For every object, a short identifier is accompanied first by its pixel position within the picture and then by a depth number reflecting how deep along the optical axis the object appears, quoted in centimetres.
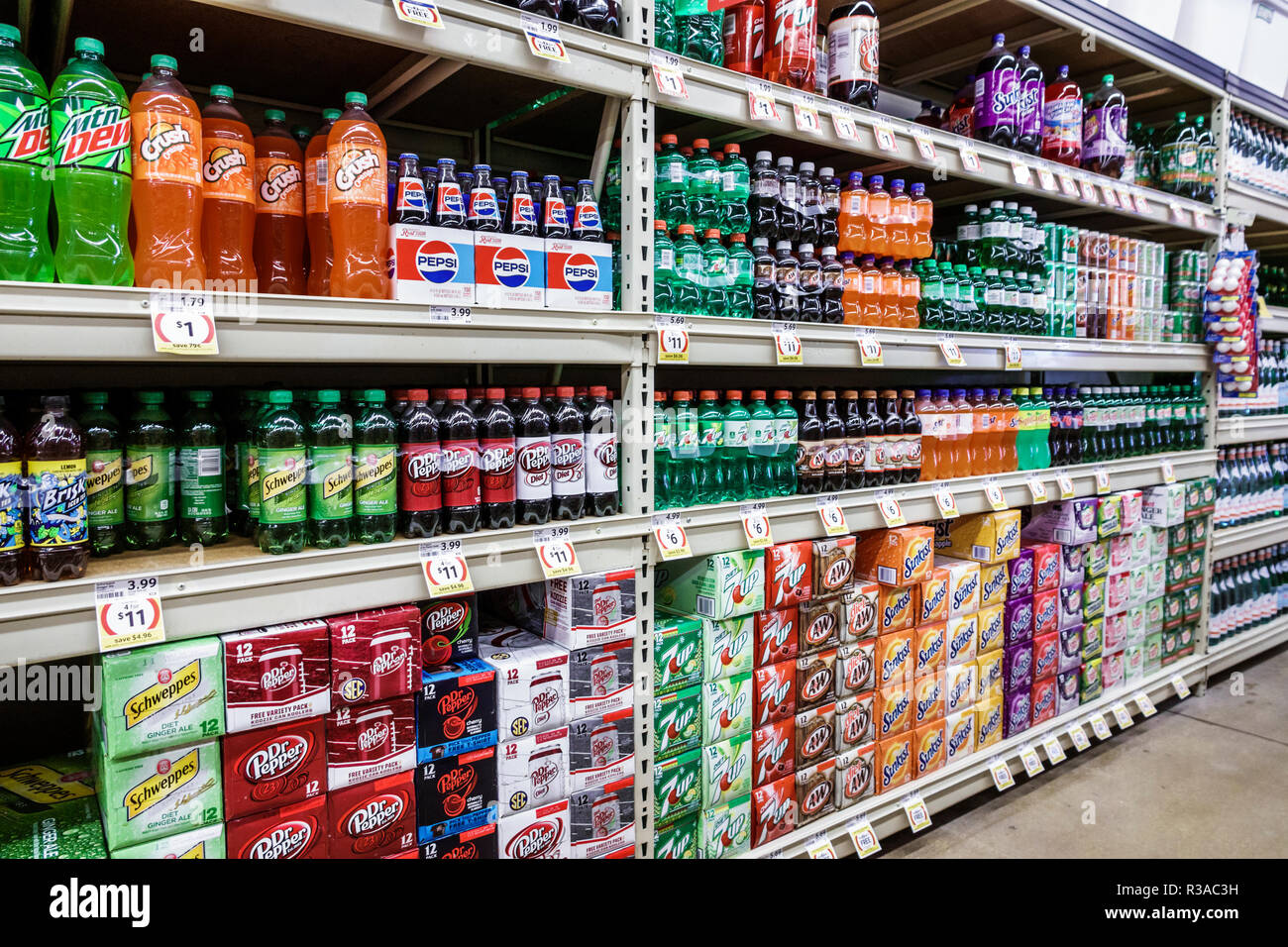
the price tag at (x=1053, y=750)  313
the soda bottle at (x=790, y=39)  231
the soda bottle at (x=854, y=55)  246
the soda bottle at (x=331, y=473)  166
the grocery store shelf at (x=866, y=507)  222
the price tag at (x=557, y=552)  188
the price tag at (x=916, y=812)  265
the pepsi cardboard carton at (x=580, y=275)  190
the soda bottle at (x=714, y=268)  222
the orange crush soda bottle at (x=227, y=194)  157
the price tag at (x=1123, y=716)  346
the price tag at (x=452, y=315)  171
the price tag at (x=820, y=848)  240
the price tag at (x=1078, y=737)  326
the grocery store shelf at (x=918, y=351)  217
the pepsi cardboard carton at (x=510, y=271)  180
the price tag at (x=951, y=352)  274
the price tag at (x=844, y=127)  235
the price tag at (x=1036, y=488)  308
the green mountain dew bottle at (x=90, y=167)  139
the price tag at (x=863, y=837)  249
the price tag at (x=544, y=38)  176
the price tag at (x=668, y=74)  198
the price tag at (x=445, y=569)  173
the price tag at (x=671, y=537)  209
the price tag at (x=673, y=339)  204
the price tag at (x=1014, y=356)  293
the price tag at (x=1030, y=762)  303
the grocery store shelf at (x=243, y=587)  135
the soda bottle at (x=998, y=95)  292
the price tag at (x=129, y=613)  140
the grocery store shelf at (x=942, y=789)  243
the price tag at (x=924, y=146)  257
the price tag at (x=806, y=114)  225
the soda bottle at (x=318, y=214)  173
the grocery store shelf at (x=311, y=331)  132
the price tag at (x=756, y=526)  226
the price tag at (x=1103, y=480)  334
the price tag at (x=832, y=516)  243
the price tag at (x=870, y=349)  249
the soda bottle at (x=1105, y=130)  328
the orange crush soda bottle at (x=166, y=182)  146
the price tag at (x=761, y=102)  216
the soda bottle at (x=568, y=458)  196
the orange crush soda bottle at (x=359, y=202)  165
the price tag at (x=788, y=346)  228
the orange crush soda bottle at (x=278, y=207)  171
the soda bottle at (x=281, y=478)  161
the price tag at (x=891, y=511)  260
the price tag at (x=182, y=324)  140
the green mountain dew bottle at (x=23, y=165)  134
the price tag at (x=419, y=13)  159
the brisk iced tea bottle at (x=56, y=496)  139
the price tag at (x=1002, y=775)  293
